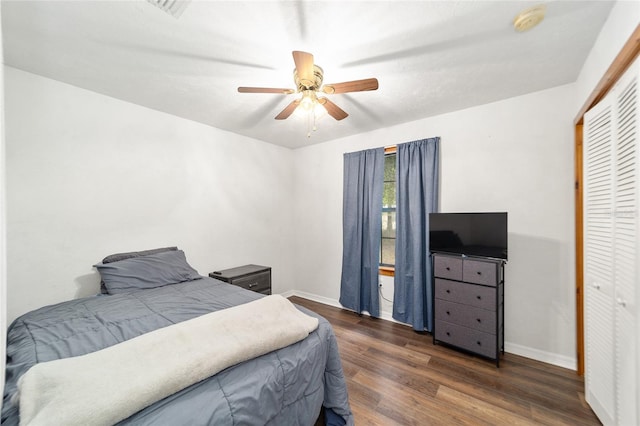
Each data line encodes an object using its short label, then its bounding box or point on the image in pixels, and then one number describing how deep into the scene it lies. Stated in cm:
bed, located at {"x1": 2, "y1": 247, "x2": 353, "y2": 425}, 97
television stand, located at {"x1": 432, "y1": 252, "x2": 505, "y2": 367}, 227
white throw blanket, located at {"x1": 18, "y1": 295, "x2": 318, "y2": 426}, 85
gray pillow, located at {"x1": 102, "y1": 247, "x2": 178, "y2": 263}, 235
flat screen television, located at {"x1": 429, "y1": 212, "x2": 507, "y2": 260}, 232
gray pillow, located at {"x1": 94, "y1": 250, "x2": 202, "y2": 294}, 220
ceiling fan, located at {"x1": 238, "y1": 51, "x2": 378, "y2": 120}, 154
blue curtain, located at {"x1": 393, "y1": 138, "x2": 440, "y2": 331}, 289
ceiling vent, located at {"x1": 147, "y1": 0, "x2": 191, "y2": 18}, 137
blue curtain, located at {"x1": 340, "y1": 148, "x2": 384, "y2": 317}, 334
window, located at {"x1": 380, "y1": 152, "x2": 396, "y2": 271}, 346
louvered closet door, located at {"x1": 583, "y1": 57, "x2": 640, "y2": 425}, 125
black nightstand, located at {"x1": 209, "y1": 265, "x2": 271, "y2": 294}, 298
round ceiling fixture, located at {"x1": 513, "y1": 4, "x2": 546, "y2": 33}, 141
